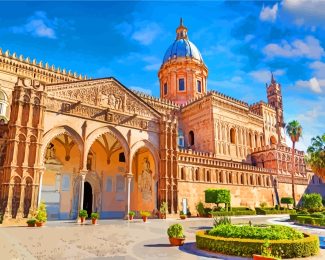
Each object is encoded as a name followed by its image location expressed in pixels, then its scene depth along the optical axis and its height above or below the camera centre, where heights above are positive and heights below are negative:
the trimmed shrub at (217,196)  31.56 -0.35
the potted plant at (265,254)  7.06 -1.60
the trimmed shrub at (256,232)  9.86 -1.46
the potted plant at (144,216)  23.98 -1.96
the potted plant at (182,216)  27.98 -2.29
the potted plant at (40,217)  18.92 -1.62
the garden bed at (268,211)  36.25 -2.39
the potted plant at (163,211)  27.32 -1.75
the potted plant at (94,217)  20.82 -1.81
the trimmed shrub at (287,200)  43.53 -1.11
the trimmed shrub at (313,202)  33.22 -1.09
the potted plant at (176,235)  11.77 -1.77
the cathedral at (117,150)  21.30 +4.72
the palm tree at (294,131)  45.53 +9.99
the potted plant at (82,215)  21.83 -1.70
